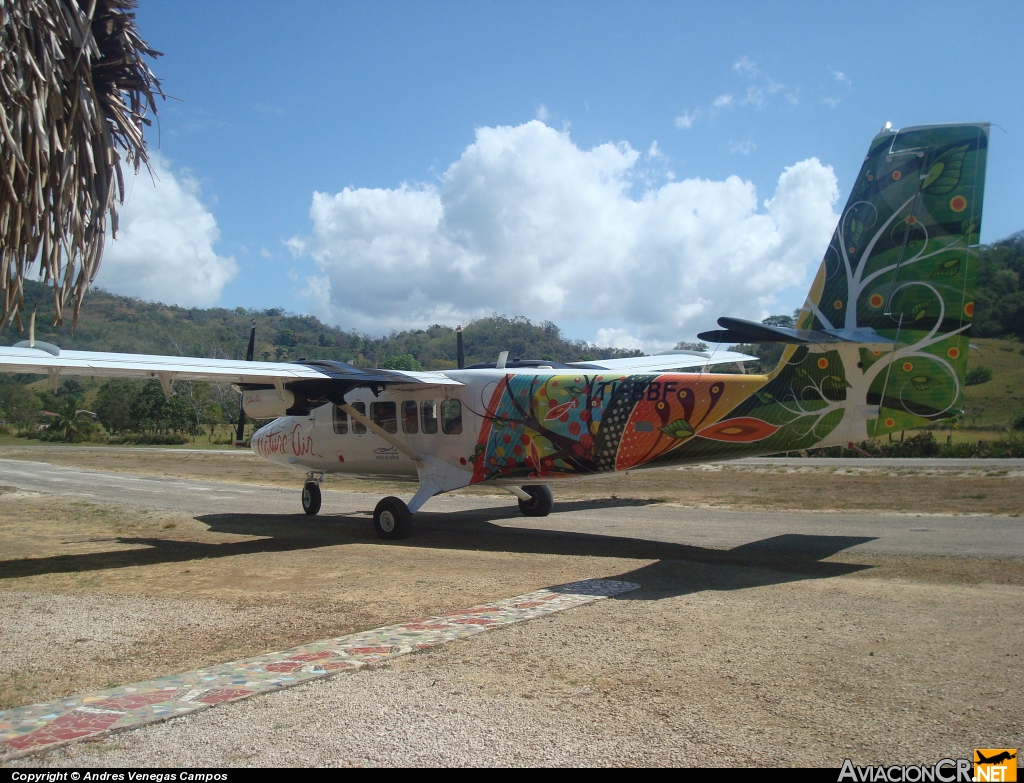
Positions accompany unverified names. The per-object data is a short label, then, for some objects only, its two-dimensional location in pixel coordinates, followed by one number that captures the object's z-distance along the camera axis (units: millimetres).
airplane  10039
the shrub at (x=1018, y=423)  44688
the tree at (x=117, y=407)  63688
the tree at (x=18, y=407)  71688
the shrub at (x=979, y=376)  58469
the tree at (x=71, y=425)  60469
